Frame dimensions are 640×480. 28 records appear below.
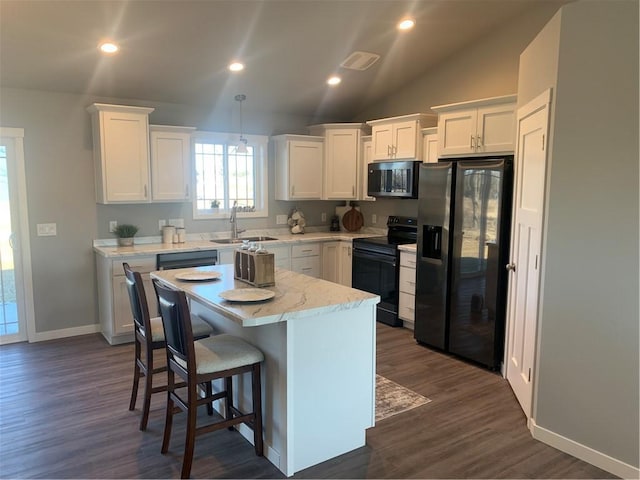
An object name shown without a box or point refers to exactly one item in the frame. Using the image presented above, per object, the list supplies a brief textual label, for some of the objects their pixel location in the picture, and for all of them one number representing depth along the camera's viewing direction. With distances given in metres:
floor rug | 3.23
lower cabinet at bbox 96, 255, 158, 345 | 4.45
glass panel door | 4.42
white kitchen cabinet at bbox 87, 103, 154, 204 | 4.49
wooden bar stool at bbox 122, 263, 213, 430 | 2.83
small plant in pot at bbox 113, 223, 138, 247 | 4.83
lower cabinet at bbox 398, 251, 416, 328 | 4.84
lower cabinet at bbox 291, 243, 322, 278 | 5.63
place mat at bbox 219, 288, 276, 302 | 2.52
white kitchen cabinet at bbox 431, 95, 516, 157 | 3.87
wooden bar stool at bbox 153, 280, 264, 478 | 2.40
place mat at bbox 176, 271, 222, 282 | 3.11
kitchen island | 2.44
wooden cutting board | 6.36
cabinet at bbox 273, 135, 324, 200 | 5.78
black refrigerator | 3.75
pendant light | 4.68
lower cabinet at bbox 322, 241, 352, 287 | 5.70
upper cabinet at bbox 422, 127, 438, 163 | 4.86
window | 5.51
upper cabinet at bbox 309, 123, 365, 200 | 5.84
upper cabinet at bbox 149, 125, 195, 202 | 4.84
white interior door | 2.91
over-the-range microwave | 5.04
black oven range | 5.08
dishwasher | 4.64
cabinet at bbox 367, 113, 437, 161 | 4.98
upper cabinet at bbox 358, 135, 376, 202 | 5.77
